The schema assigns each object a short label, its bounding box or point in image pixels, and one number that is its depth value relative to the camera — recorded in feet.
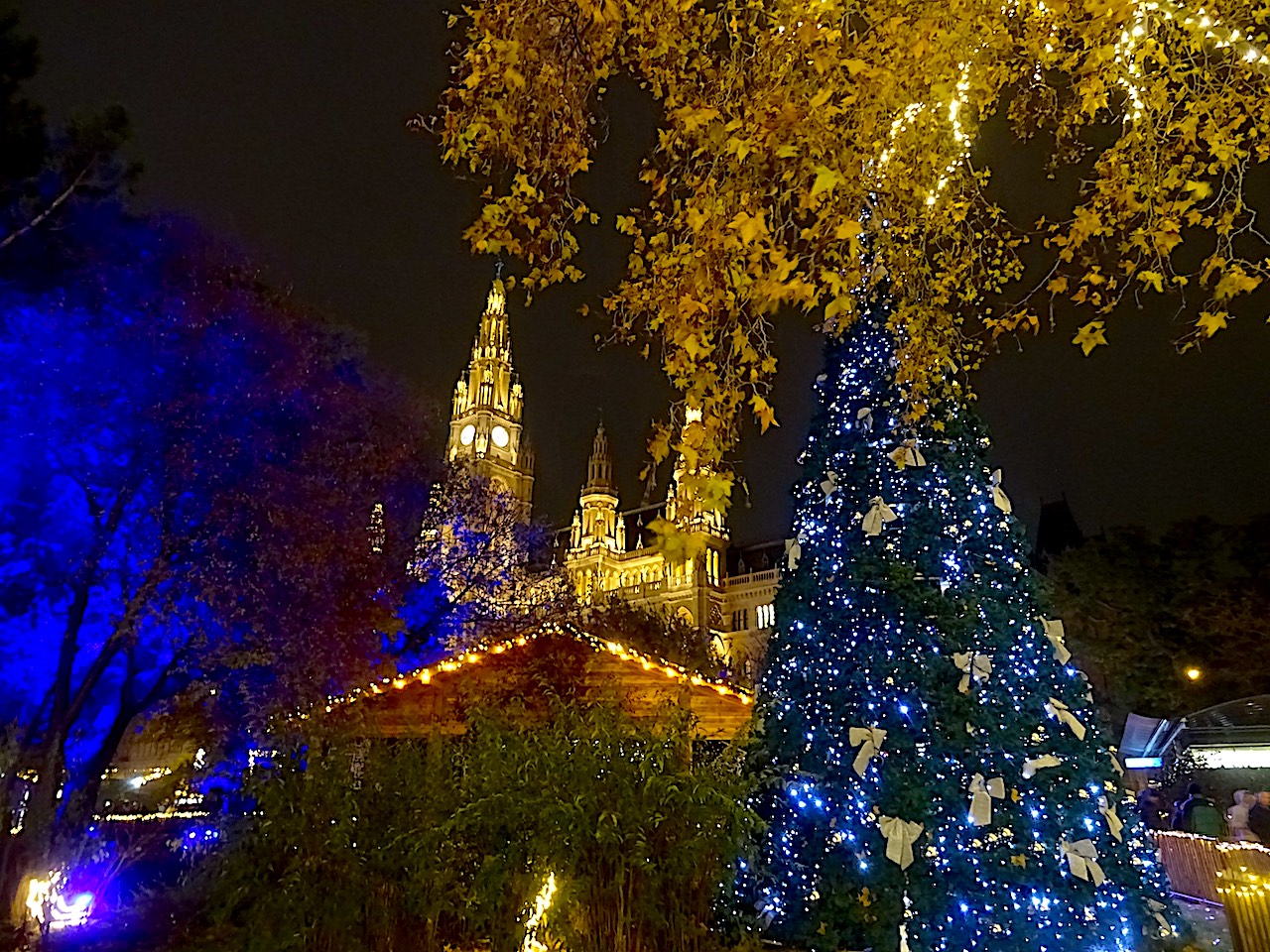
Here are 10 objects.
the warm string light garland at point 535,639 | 32.42
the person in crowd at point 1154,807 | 49.98
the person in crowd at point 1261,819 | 36.14
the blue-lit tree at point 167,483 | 28.53
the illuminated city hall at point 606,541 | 202.80
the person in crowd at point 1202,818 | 37.18
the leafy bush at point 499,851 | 13.76
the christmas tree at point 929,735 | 15.51
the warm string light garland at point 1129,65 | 12.87
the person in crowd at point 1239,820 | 36.30
